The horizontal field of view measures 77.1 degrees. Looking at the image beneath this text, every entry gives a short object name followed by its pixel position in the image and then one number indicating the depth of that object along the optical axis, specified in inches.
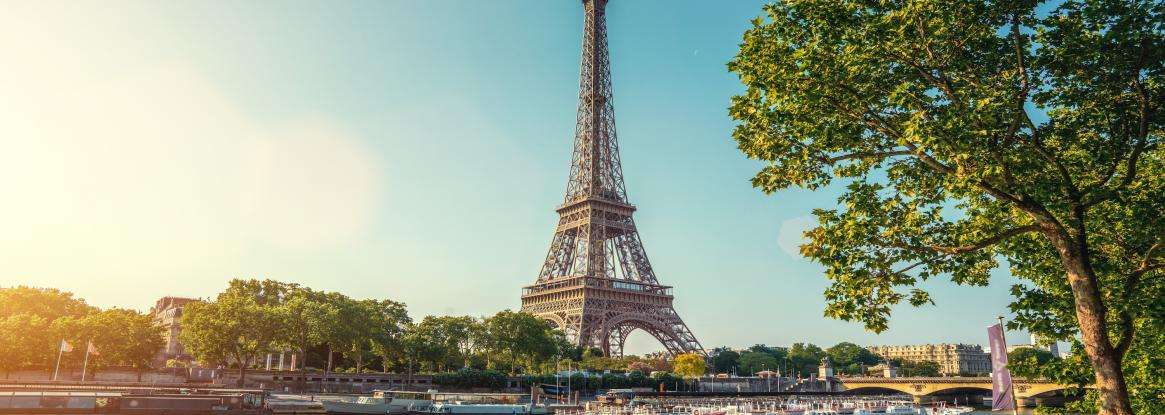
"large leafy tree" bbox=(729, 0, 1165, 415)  470.0
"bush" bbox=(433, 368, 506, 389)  3390.7
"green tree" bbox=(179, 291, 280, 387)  2930.6
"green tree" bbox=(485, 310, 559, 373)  3757.4
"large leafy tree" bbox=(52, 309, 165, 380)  3070.9
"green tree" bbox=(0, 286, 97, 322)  3526.1
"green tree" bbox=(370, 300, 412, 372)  3449.8
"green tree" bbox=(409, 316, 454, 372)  3506.4
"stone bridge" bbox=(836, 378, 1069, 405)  3619.6
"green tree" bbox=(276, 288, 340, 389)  3085.6
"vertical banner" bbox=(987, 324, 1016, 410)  1055.6
